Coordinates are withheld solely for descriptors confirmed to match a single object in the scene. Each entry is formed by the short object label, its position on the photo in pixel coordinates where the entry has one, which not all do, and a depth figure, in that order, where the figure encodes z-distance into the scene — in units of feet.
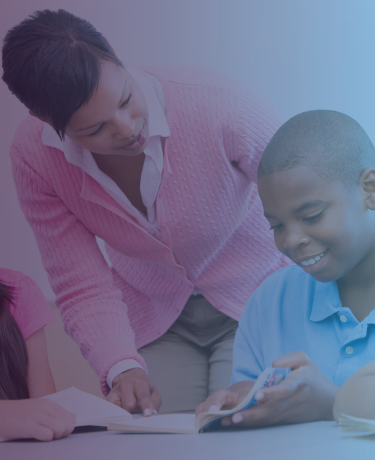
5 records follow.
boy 4.39
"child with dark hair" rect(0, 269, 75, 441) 5.11
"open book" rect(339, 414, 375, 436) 3.91
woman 4.82
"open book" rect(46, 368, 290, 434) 4.04
